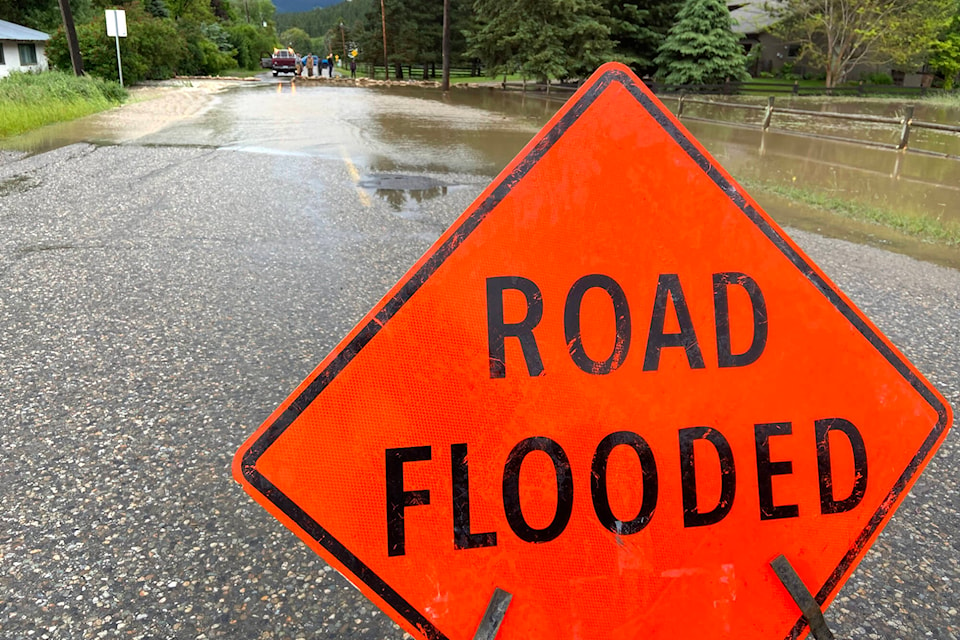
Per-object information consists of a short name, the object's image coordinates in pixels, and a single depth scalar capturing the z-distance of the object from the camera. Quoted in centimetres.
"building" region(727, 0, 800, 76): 5564
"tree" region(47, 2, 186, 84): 2772
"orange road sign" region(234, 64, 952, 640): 172
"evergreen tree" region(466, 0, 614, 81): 3033
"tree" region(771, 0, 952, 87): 3988
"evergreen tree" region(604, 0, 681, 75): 3469
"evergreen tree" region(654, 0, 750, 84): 3447
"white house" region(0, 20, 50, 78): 3547
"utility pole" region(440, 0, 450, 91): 3525
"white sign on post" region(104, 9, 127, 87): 2357
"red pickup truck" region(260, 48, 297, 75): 5202
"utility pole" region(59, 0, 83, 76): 2175
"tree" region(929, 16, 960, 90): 4491
